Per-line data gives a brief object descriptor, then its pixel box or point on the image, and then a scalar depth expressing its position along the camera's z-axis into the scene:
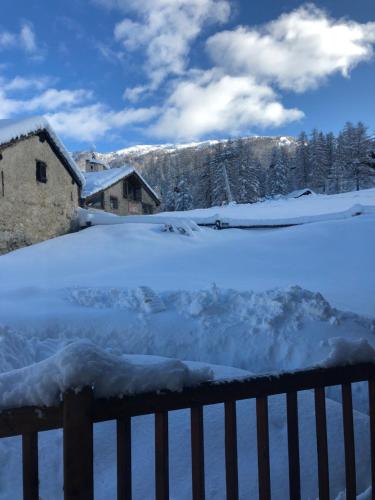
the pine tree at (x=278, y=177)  59.41
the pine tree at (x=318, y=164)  60.53
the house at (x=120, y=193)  25.61
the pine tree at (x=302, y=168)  63.69
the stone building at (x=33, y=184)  14.45
